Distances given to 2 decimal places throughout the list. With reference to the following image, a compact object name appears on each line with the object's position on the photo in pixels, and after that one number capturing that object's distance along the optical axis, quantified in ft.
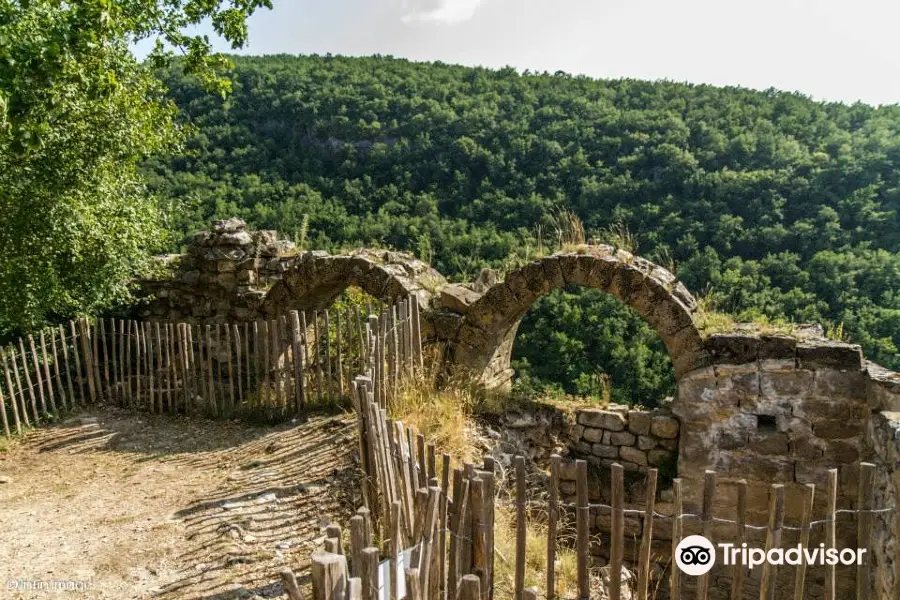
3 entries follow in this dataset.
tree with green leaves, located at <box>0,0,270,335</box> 19.81
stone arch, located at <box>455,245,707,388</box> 22.20
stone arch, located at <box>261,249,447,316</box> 27.45
